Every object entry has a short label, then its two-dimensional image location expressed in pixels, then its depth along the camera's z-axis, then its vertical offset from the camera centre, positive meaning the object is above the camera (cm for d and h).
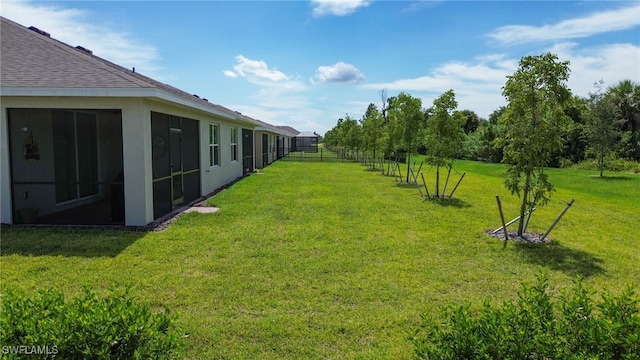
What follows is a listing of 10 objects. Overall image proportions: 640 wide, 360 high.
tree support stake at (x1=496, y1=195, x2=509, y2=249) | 719 -148
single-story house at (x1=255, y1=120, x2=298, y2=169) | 2630 +69
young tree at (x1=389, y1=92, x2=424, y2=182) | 1664 +149
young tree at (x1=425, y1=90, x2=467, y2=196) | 1293 +81
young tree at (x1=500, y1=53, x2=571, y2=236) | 720 +69
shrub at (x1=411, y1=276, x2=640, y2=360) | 227 -104
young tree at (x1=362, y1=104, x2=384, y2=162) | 2495 +153
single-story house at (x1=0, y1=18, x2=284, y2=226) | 776 +38
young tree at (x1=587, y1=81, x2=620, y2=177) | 2062 +143
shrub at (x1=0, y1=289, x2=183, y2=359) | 216 -96
